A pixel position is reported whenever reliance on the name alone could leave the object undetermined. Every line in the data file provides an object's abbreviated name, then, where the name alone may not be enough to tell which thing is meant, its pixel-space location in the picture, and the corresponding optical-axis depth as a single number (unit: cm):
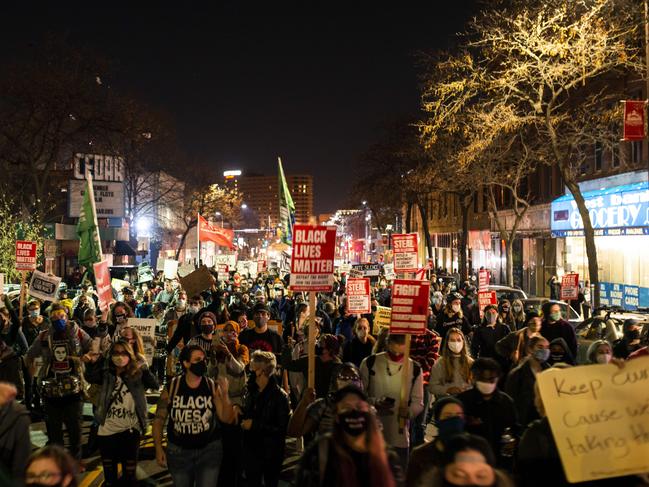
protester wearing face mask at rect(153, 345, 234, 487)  588
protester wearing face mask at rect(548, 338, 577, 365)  880
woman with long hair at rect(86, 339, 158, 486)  652
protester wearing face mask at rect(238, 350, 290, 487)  636
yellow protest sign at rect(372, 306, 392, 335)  1295
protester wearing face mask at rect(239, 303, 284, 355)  960
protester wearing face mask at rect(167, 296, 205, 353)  1071
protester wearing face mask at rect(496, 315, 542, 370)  902
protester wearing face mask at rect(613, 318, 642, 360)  886
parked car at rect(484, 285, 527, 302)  2194
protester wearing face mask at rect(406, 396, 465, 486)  406
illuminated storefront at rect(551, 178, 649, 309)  2444
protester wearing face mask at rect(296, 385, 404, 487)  379
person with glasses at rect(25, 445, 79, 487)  387
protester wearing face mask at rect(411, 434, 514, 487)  356
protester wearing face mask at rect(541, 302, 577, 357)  996
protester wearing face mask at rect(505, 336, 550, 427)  653
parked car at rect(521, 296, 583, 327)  1634
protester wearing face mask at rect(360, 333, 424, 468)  661
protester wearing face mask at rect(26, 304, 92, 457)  802
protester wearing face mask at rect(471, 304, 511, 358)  1105
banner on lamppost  1953
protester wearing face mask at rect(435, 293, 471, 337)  1227
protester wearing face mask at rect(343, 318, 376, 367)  939
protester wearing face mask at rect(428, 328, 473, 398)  757
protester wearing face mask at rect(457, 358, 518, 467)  551
